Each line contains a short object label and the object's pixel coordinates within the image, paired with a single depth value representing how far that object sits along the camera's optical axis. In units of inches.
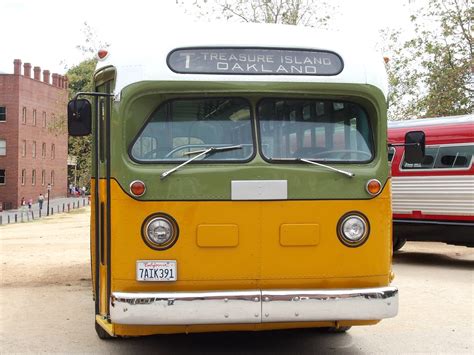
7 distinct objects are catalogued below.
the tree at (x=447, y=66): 858.8
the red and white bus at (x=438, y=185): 511.8
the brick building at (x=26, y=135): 2364.7
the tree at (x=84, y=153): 944.9
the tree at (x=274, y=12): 900.6
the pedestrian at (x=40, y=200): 2305.7
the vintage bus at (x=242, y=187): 205.6
